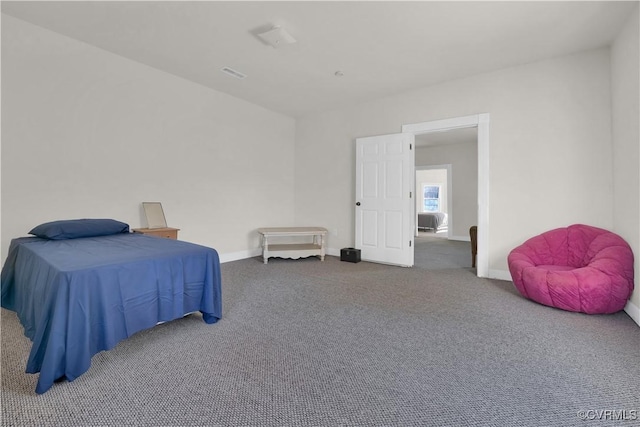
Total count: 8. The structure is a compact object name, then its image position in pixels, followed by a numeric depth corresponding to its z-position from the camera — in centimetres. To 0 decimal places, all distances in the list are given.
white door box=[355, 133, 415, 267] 459
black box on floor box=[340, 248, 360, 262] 489
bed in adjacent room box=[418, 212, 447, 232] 984
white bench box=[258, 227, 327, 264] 479
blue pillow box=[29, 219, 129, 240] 268
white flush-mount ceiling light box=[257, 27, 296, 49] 293
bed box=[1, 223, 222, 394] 157
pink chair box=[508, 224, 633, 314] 254
